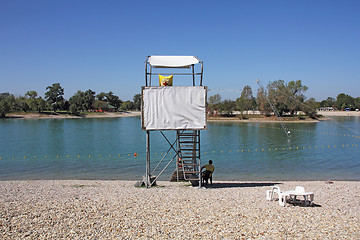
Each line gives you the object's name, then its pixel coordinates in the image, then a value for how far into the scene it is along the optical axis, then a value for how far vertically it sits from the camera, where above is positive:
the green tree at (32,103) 153.75 +5.01
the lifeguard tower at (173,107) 15.37 +0.32
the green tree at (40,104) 152.62 +4.48
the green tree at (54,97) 160.50 +8.93
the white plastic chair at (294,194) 11.76 -3.39
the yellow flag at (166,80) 16.14 +1.89
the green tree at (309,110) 113.27 +1.32
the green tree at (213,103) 142.10 +5.42
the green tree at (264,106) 119.49 +3.23
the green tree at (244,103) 135.88 +5.17
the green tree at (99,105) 188.62 +5.18
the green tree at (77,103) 156.91 +5.70
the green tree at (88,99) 176.75 +8.73
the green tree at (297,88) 125.49 +12.20
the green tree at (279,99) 109.41 +5.71
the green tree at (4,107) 132.62 +2.36
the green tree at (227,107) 133.25 +2.98
